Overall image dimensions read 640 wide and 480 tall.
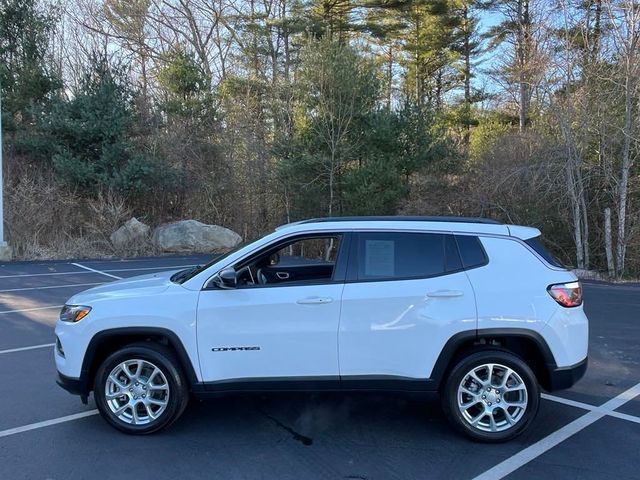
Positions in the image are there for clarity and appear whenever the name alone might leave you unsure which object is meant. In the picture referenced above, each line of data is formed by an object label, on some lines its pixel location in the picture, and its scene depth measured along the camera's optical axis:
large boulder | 18.31
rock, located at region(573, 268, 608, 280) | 13.40
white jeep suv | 4.31
